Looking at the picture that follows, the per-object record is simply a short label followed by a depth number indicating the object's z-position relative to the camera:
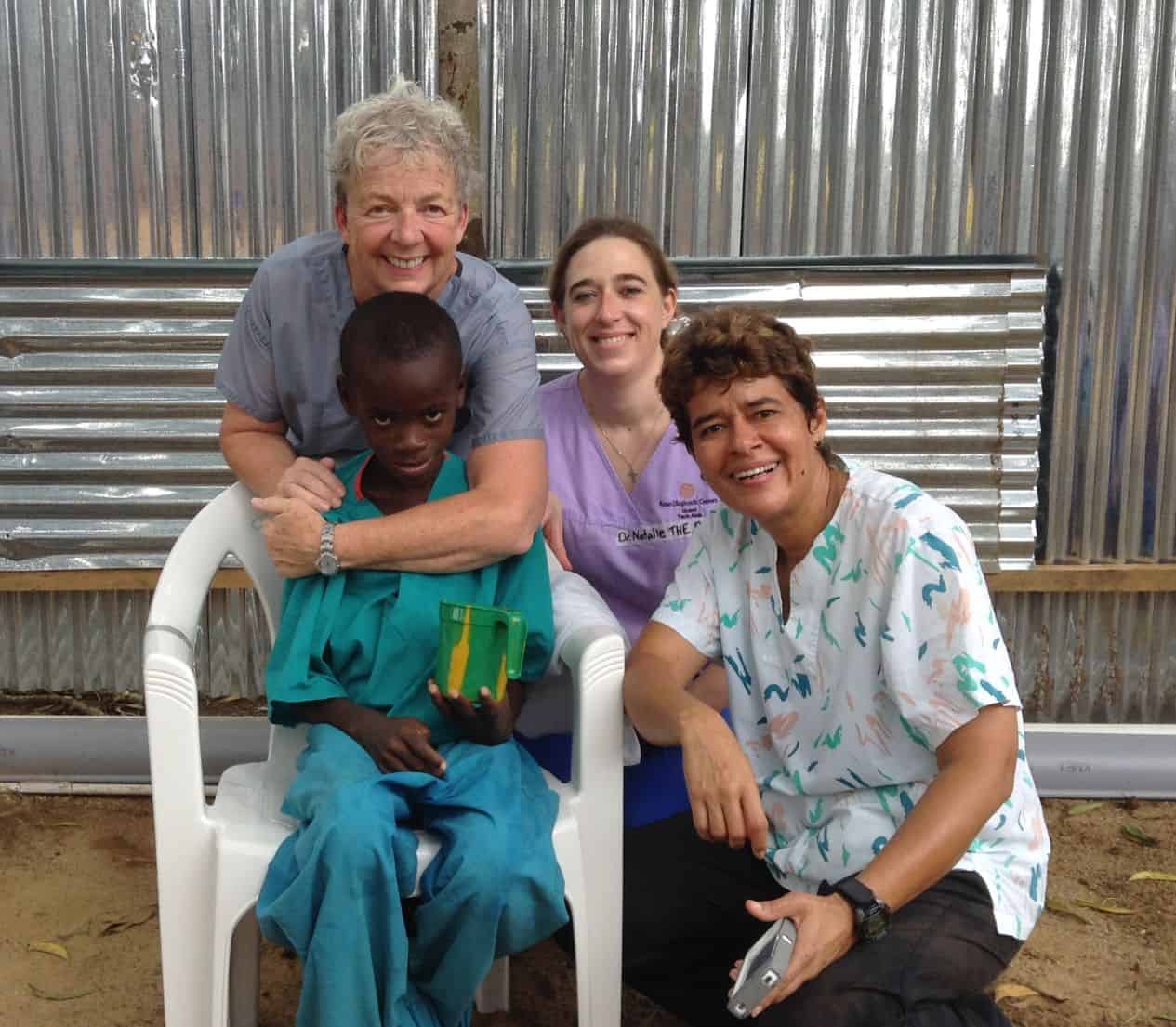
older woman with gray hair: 2.21
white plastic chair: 1.98
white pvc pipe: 3.50
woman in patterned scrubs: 1.77
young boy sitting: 1.86
